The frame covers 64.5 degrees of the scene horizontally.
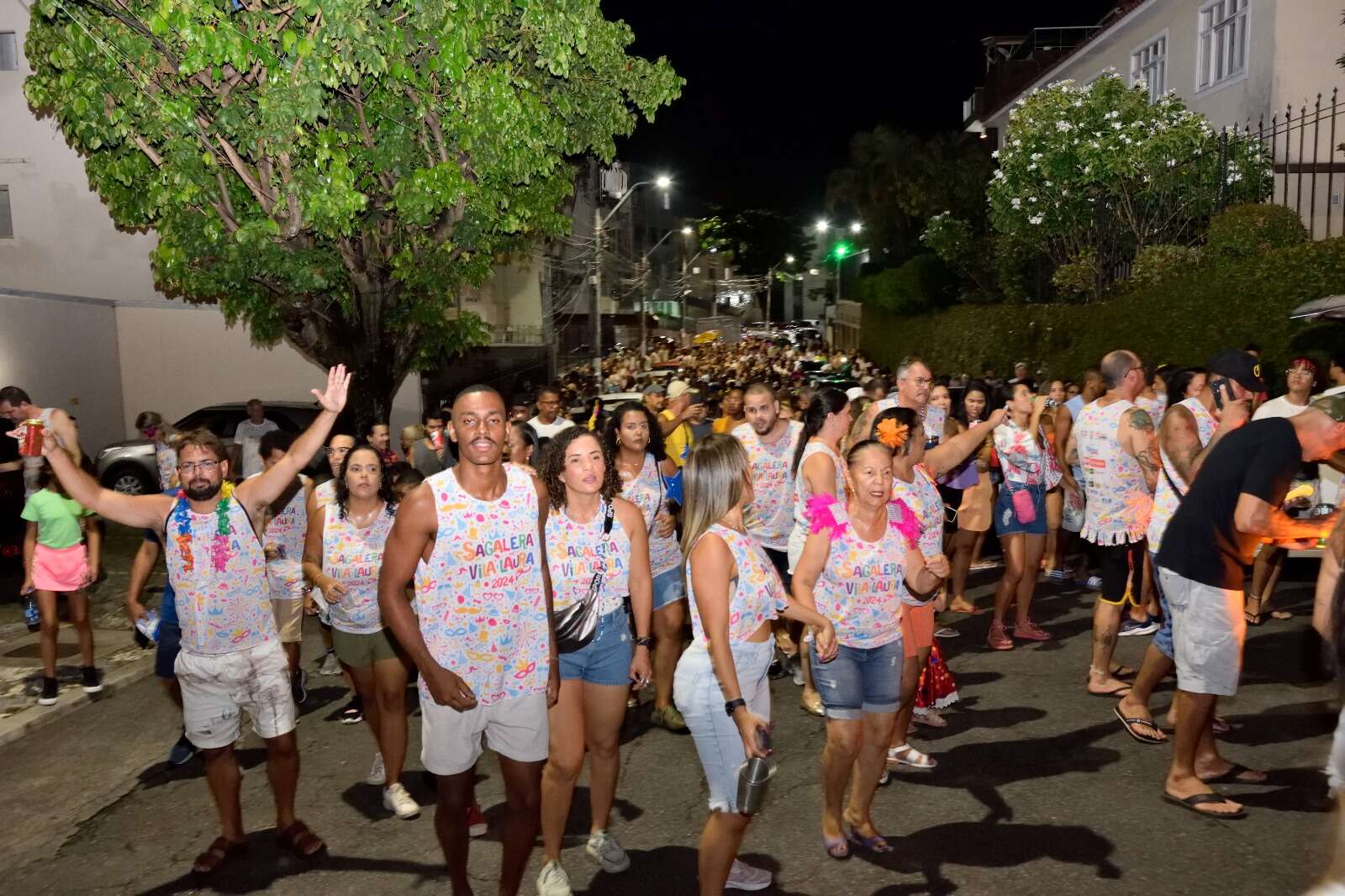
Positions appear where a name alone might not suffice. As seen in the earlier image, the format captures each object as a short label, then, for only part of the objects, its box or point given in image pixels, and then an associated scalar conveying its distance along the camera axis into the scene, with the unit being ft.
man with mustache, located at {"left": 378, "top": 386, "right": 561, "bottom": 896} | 12.77
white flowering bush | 56.39
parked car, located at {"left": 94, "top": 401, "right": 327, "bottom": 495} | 54.54
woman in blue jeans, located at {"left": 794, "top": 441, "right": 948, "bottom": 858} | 14.33
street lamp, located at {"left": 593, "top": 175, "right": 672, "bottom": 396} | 88.12
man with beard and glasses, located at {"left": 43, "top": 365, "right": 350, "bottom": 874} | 14.97
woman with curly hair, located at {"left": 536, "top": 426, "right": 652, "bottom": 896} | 14.38
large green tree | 31.35
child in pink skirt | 23.68
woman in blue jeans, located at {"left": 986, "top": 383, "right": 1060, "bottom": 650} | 25.14
